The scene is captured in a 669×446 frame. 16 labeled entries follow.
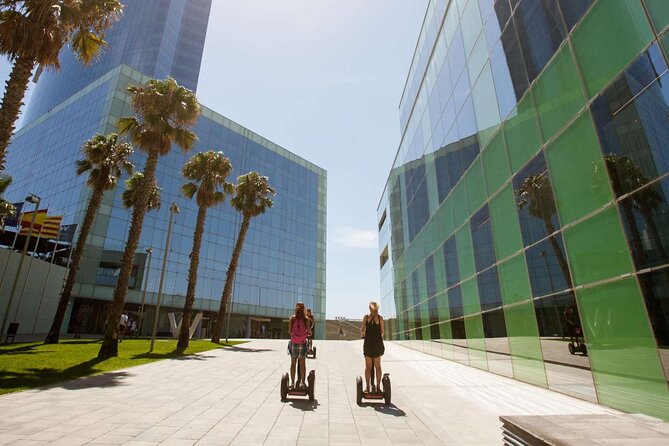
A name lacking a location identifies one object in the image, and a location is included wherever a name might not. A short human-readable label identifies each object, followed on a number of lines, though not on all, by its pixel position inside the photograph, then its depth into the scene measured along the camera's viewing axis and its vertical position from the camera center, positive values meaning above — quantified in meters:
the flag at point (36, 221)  29.09 +9.17
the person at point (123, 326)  26.19 +0.71
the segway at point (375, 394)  7.14 -1.13
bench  3.26 -0.93
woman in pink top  7.78 -0.03
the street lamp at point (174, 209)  24.62 +8.56
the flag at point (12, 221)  31.66 +9.88
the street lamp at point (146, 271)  40.93 +7.37
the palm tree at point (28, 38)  10.73 +9.17
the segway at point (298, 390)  7.50 -1.11
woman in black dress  7.36 -0.03
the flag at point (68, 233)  38.81 +10.86
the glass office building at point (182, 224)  40.94 +15.75
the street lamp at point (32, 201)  19.48 +7.97
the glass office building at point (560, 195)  5.98 +3.27
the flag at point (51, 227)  29.60 +8.76
